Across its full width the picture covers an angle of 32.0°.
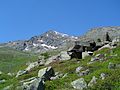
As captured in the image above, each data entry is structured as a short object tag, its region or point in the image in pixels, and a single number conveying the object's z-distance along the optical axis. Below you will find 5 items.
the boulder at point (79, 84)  13.97
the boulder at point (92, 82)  14.32
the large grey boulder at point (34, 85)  13.28
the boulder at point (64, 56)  32.06
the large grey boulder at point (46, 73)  18.53
